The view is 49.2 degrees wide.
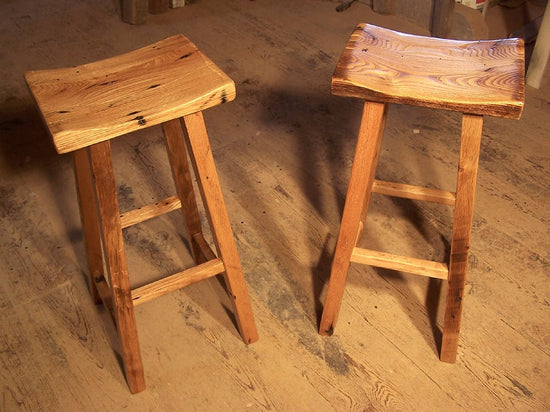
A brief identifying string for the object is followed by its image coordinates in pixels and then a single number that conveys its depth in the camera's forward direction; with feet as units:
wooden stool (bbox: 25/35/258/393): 4.03
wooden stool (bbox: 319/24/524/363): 4.19
